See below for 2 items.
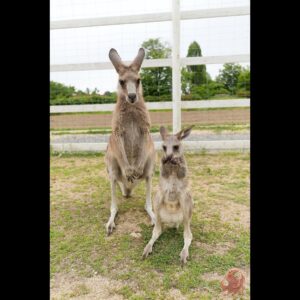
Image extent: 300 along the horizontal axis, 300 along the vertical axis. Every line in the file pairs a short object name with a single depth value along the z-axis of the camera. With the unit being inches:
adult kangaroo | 103.3
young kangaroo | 90.6
